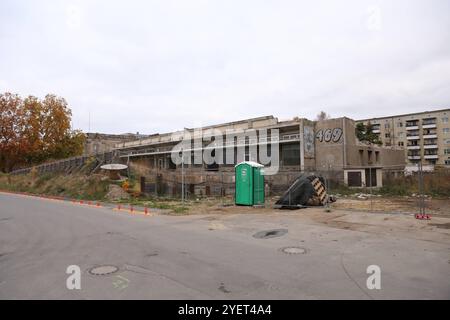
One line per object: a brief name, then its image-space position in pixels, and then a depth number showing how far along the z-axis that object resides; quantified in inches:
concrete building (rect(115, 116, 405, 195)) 1130.0
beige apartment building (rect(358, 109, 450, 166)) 3347.7
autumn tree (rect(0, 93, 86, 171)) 2299.5
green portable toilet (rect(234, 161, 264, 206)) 740.6
